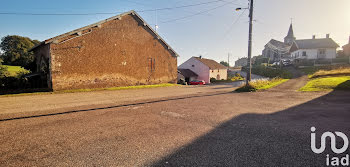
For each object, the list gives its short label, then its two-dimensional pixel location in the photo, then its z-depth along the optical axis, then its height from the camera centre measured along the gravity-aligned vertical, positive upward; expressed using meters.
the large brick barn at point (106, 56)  15.27 +2.59
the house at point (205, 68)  41.82 +2.65
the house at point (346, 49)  51.34 +9.74
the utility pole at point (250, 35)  14.99 +4.10
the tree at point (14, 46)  42.53 +9.82
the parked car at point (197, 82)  34.38 -1.04
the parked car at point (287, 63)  43.56 +4.06
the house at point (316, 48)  41.50 +7.98
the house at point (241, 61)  110.64 +11.81
